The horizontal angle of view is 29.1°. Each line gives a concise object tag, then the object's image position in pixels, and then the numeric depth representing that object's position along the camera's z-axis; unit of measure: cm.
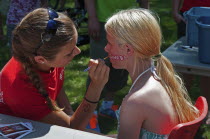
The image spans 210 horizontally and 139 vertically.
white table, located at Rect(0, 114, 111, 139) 183
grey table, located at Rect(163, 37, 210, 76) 286
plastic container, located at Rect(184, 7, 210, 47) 310
